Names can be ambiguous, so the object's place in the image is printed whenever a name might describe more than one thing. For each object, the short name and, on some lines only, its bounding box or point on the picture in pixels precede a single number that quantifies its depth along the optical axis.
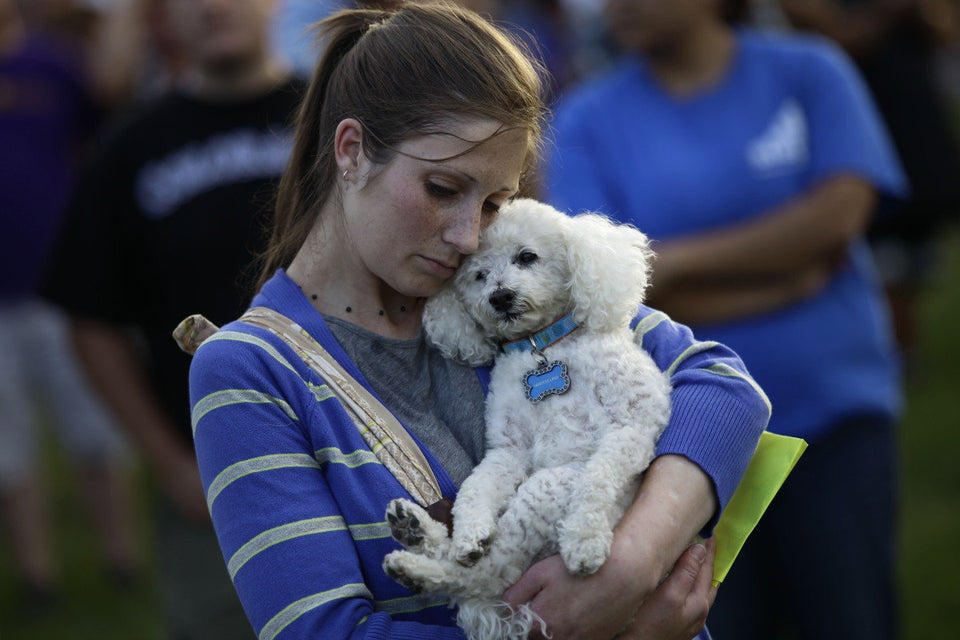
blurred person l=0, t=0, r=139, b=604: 10.30
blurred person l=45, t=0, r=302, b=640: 6.52
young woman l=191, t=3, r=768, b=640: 3.40
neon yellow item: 3.91
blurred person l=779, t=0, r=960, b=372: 11.29
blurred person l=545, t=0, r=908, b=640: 5.94
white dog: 3.43
